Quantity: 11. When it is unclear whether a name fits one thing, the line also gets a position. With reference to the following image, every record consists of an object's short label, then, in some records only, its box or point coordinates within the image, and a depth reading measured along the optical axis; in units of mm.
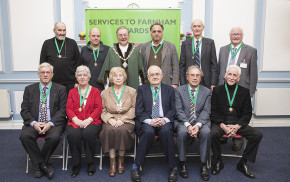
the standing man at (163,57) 3762
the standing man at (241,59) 3711
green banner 4406
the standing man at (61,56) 3811
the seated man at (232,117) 3084
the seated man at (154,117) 2971
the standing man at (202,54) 3760
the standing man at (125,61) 3707
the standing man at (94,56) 3830
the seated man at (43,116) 3010
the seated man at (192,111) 3035
